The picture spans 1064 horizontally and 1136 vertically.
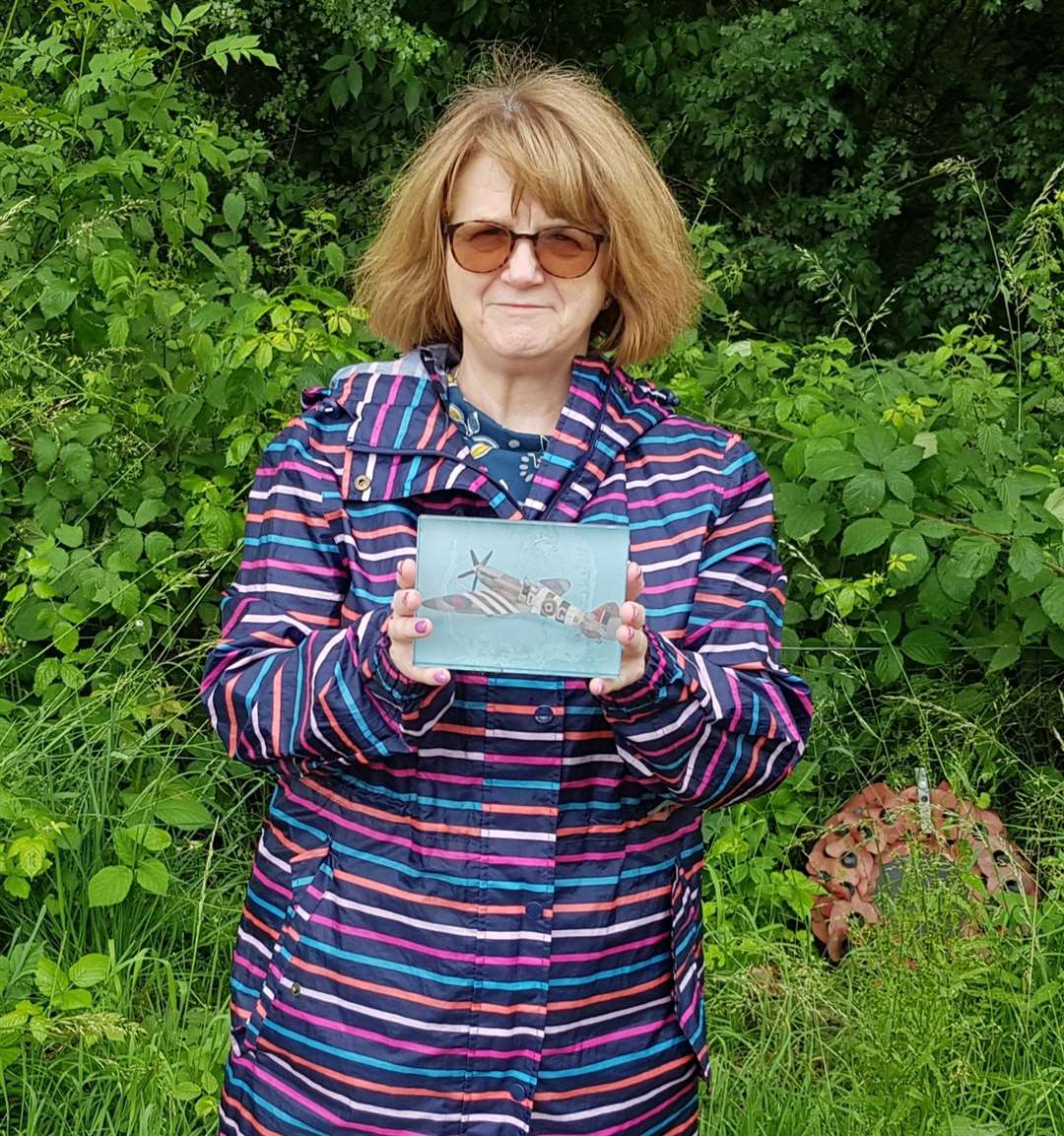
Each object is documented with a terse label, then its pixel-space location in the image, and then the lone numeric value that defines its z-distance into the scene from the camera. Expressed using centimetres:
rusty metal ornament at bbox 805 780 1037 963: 303
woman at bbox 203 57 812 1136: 152
